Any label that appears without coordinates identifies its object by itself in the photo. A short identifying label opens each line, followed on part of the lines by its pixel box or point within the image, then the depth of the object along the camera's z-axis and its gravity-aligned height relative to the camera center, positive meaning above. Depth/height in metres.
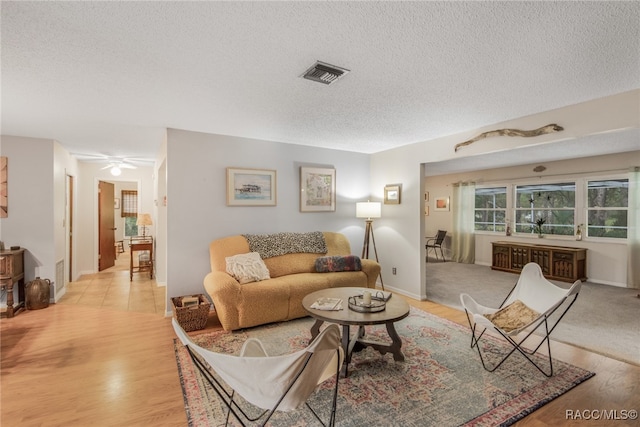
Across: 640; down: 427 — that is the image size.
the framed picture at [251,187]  4.35 +0.35
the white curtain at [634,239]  5.44 -0.46
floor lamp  5.10 -0.02
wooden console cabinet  5.89 -0.95
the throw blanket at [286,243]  4.28 -0.46
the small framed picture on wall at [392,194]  5.09 +0.30
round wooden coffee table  2.49 -0.85
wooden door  6.72 -0.34
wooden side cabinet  3.87 -0.78
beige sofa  3.43 -0.88
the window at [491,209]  7.51 +0.08
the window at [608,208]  5.75 +0.09
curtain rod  5.52 +0.77
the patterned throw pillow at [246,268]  3.74 -0.69
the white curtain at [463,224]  7.91 -0.30
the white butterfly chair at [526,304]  2.52 -0.87
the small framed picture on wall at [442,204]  8.61 +0.22
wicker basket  3.47 -1.17
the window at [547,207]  6.41 +0.11
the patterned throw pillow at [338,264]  4.36 -0.73
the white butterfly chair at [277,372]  1.47 -0.78
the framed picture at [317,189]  4.98 +0.36
